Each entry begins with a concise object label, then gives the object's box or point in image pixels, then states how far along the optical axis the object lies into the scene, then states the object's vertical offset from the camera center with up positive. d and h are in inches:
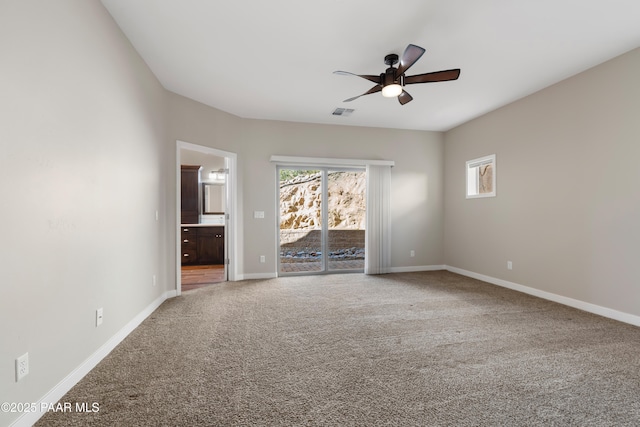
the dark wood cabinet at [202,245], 252.4 -27.8
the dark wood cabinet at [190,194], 267.0 +17.1
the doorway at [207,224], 190.7 -9.7
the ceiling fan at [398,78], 106.2 +51.3
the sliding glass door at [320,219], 211.2 -5.2
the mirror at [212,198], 278.5 +13.9
